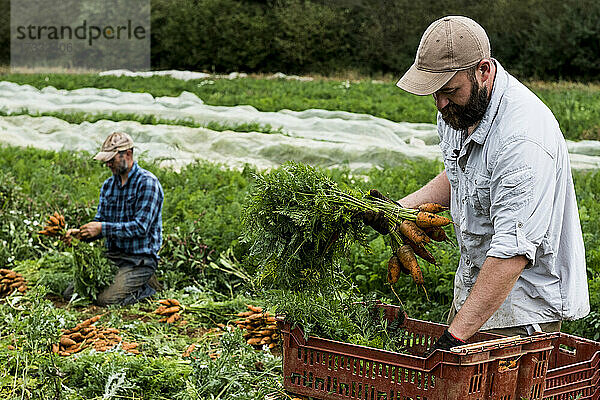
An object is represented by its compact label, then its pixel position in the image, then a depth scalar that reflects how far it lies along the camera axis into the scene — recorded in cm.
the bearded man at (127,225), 586
